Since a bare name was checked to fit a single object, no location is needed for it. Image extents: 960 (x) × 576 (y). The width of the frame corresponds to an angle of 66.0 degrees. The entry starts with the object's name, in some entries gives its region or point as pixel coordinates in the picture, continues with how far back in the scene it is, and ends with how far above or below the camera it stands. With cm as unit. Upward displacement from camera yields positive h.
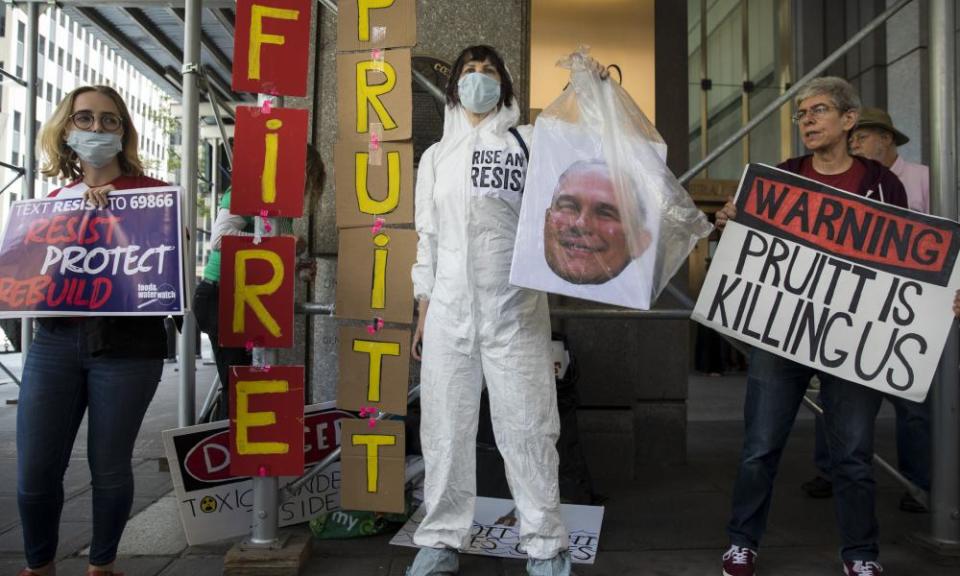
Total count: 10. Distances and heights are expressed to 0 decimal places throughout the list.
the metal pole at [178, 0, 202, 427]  350 +76
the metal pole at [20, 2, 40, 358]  643 +159
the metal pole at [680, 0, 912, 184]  307 +87
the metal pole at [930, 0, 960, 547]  298 +41
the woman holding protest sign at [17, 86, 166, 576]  237 -29
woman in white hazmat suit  245 -15
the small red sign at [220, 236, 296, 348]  270 +5
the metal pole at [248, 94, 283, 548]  277 -76
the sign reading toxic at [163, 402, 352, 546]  294 -77
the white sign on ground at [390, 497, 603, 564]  286 -93
